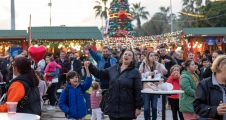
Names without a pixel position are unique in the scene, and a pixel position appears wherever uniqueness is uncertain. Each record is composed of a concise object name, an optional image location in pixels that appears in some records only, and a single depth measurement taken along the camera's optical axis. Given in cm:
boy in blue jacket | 706
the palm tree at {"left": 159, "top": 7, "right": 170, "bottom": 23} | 9109
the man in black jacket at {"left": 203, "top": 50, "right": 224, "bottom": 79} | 870
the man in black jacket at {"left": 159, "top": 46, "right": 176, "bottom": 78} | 1180
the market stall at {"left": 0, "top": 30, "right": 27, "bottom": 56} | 2711
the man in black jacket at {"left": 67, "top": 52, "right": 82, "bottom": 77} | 1445
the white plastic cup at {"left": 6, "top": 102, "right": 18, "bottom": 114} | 457
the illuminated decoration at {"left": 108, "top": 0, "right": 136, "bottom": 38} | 3591
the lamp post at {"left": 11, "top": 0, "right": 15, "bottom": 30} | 2445
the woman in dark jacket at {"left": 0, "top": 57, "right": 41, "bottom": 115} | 499
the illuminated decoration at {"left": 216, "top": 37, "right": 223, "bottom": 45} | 2888
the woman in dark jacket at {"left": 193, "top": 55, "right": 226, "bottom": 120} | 443
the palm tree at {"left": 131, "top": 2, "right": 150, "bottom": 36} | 7954
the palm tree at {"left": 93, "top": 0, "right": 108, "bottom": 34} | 8225
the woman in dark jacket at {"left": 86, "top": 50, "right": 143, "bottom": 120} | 630
